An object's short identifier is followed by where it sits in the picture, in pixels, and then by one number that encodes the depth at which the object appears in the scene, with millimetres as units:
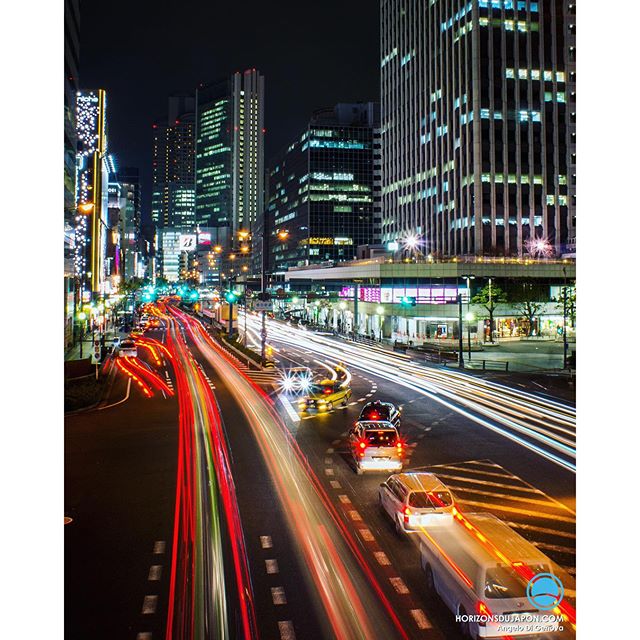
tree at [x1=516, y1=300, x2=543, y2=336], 69144
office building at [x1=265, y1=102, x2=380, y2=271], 154125
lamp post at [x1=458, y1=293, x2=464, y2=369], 47244
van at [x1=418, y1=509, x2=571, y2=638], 8609
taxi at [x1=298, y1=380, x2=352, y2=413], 28875
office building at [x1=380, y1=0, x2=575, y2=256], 91750
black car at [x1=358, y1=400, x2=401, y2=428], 24141
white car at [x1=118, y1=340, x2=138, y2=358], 52750
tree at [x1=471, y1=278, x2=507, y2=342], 65062
